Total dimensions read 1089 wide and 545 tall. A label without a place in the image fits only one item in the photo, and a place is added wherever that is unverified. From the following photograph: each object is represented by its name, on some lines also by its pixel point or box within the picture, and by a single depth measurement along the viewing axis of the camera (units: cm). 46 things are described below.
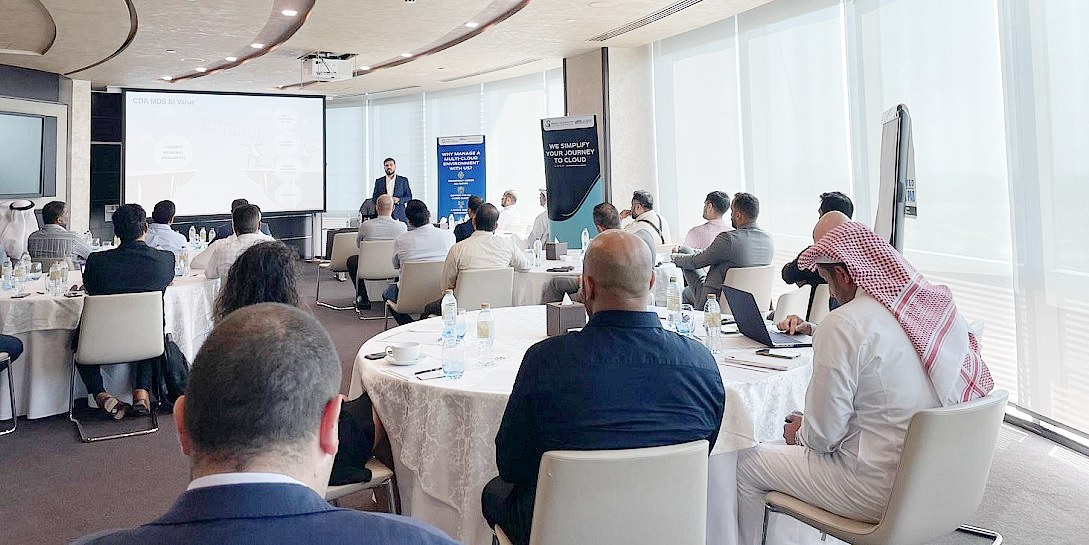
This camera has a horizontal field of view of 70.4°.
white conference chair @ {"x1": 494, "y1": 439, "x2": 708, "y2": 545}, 178
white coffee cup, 296
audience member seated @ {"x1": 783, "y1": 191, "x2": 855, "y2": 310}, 442
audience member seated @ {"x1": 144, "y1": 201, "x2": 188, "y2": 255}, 714
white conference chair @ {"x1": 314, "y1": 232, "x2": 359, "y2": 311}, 948
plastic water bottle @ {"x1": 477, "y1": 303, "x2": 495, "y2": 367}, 299
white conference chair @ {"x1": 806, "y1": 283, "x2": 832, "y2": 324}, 430
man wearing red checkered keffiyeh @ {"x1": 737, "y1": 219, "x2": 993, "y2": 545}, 227
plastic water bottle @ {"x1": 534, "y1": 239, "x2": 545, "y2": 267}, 698
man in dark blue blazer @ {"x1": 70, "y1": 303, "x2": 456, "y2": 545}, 89
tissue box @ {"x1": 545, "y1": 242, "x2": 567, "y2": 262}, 714
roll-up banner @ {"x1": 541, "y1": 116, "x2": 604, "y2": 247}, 938
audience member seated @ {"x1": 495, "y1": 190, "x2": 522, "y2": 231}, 1187
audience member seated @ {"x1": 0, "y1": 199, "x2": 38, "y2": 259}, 809
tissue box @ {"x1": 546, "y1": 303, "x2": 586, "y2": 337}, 327
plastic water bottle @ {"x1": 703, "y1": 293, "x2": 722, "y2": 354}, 319
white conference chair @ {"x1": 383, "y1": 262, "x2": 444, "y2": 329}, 630
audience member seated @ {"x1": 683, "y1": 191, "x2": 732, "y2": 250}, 661
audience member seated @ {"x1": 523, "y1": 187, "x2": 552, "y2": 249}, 961
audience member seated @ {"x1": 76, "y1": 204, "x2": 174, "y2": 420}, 474
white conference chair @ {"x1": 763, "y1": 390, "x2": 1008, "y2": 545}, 212
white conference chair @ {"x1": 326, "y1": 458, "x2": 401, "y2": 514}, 260
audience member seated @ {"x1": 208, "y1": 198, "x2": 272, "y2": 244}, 1101
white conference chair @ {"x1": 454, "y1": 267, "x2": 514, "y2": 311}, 551
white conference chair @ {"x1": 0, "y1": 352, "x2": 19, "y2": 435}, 474
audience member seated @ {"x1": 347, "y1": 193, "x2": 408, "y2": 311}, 872
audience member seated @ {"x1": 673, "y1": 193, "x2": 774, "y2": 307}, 557
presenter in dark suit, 1257
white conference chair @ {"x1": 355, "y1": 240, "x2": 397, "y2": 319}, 838
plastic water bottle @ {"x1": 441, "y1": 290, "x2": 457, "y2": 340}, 302
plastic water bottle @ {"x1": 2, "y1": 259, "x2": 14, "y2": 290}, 533
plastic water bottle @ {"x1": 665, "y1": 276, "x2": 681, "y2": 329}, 344
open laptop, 323
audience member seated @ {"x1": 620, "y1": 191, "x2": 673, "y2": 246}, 681
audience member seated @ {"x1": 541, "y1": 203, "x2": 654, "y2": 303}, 615
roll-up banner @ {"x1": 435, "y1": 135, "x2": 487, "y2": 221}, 1322
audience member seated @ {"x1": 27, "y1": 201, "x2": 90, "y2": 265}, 676
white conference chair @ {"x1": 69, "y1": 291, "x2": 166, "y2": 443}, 459
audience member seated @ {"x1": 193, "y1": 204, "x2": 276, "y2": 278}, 550
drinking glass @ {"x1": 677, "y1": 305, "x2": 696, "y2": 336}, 334
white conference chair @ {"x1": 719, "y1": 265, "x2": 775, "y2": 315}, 534
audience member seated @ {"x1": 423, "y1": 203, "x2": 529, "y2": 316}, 567
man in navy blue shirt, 191
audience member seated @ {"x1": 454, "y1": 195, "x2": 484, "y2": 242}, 793
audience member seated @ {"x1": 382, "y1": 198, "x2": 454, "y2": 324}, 699
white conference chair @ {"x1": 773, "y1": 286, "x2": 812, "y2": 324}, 423
